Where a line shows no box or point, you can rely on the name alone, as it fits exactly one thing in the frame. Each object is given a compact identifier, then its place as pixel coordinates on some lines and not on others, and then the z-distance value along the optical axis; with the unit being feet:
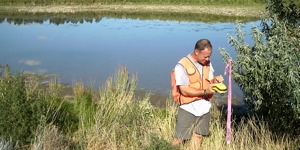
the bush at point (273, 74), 18.53
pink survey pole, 18.36
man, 17.87
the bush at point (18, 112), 19.93
